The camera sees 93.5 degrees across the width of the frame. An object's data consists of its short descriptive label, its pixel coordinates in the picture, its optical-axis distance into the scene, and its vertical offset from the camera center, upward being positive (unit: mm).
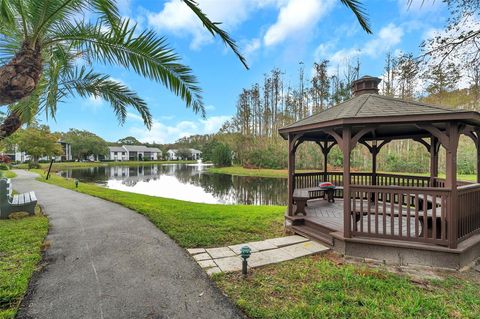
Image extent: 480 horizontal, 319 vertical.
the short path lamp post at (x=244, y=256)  3293 -1422
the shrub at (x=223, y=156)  35800 +406
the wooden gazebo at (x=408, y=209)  3682 -910
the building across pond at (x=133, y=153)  64812 +1902
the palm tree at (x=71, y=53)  2791 +1620
